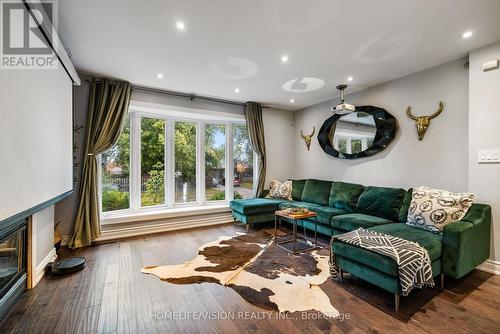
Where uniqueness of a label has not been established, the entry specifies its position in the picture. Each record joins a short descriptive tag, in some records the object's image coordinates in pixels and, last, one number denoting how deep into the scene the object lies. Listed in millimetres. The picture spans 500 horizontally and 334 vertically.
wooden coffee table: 3271
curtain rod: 4004
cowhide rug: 2115
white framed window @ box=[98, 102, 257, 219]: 4125
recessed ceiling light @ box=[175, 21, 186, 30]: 2209
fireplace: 1914
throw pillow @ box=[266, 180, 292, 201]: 4908
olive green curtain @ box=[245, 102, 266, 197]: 5012
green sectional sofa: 2201
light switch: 2541
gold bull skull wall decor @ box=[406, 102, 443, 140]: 3183
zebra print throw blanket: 1948
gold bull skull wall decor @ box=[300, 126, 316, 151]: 5206
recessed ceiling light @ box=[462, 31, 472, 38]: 2363
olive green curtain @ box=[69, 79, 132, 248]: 3477
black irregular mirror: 3703
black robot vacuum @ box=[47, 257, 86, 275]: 2586
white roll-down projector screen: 1498
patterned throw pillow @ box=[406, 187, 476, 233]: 2529
